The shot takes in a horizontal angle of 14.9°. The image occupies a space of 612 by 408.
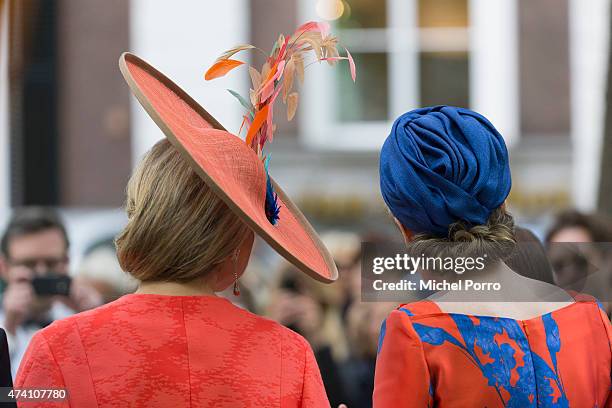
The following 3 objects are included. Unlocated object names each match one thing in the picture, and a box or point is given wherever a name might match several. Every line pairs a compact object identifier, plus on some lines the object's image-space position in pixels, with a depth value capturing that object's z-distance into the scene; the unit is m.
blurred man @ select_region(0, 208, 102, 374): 5.43
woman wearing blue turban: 3.71
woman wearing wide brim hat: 3.66
